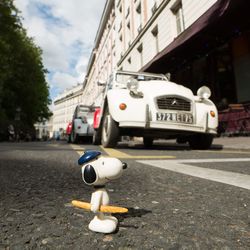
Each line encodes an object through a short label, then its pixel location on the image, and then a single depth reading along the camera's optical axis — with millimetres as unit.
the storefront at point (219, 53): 6762
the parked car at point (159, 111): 4461
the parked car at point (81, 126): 11141
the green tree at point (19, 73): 18594
